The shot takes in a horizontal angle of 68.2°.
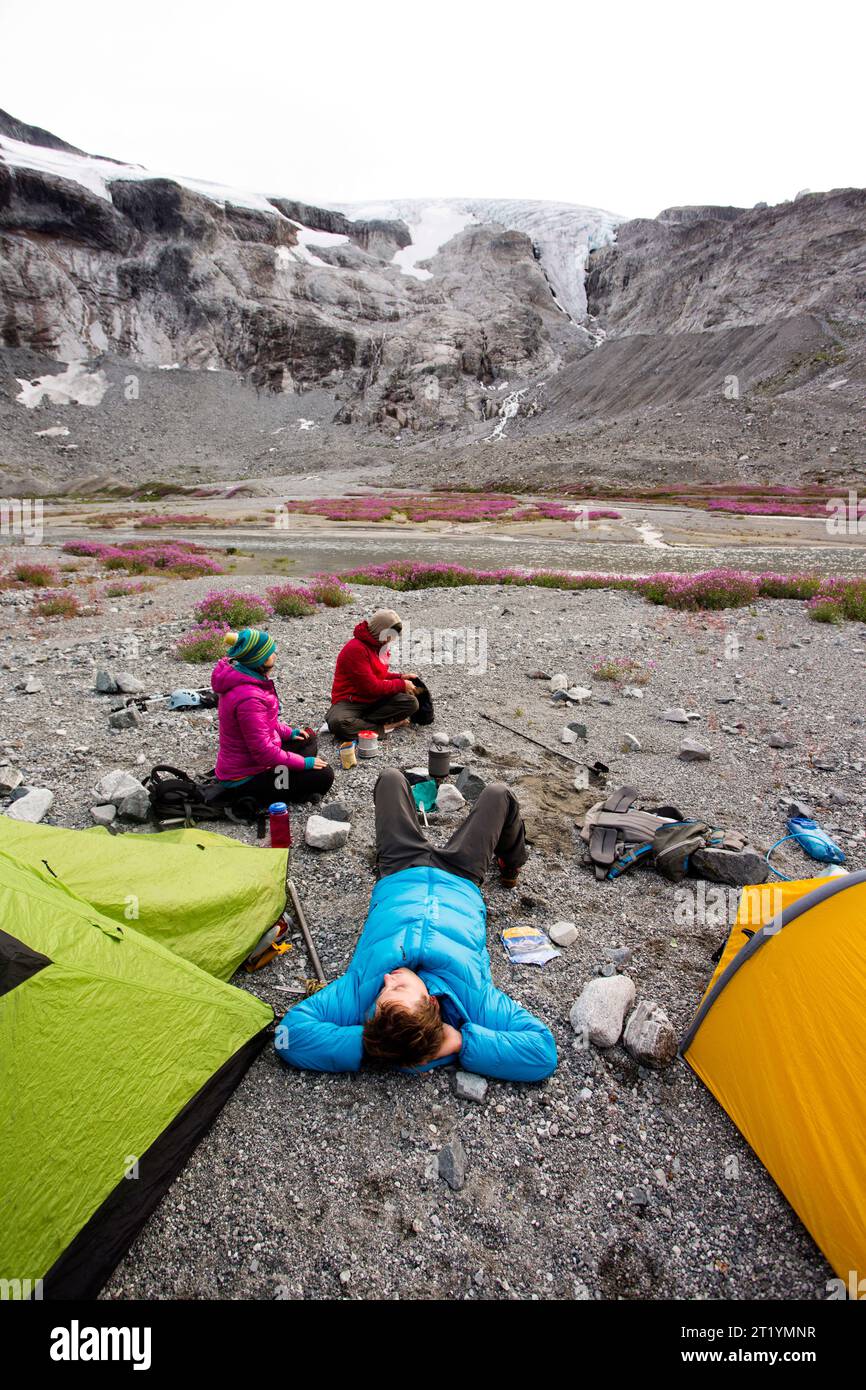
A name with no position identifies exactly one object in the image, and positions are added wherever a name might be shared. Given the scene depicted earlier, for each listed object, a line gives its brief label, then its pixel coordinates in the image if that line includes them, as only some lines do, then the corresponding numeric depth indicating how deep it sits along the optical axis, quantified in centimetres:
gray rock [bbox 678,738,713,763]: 779
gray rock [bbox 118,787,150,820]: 606
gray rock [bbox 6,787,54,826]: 602
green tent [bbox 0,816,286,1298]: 265
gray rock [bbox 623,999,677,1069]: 378
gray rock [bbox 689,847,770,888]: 532
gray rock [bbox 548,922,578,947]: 482
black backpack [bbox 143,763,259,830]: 611
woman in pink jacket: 603
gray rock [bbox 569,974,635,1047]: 395
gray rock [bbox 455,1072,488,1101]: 362
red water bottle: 545
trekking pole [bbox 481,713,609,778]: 743
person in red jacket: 789
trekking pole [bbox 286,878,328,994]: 433
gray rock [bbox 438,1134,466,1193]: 321
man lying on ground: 355
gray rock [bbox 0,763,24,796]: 659
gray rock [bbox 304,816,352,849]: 582
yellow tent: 286
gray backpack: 545
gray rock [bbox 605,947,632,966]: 463
